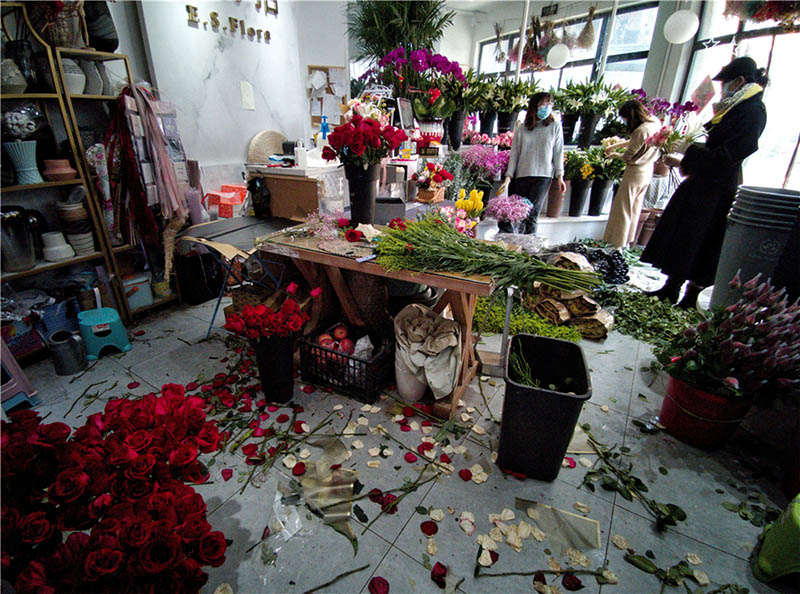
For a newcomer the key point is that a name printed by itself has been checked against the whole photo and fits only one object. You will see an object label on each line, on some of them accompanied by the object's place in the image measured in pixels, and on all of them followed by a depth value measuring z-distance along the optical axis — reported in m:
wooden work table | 1.72
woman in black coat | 2.63
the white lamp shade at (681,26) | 4.54
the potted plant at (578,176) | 4.63
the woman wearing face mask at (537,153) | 3.62
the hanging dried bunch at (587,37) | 6.57
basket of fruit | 2.14
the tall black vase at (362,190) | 2.09
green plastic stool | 2.52
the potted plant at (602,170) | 4.66
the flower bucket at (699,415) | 1.78
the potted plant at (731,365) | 1.63
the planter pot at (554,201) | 4.70
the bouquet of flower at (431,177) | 2.91
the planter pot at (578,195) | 4.75
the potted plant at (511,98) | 4.22
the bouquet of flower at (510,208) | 3.63
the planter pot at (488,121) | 4.43
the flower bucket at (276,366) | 2.01
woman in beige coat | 3.85
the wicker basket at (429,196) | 2.98
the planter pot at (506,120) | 4.37
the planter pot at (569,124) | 4.73
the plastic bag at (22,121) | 2.25
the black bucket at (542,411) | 1.57
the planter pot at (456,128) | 3.91
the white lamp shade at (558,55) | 5.58
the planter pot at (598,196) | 4.82
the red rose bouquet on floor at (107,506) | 0.80
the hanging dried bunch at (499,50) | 8.54
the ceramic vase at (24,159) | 2.28
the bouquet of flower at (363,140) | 1.94
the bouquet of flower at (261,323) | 1.94
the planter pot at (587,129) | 4.64
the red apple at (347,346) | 2.29
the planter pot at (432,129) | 3.42
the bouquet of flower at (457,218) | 2.19
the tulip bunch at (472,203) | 2.38
